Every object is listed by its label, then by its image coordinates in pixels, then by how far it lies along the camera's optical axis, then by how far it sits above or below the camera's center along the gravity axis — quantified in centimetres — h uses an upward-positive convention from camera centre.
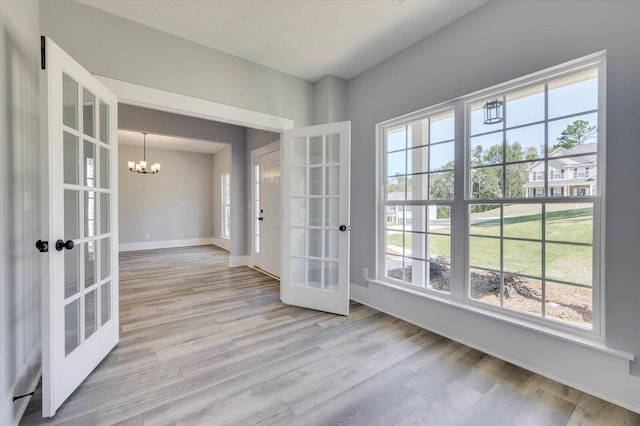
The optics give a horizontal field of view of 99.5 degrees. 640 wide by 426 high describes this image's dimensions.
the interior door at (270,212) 447 -4
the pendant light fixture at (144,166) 622 +101
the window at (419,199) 260 +11
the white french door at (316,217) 296 -9
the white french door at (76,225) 151 -11
